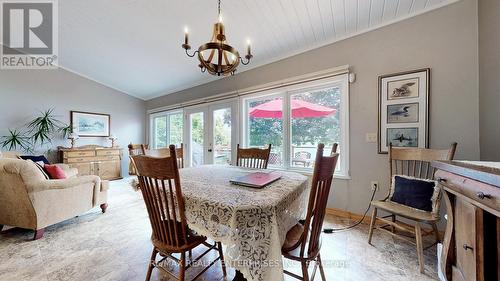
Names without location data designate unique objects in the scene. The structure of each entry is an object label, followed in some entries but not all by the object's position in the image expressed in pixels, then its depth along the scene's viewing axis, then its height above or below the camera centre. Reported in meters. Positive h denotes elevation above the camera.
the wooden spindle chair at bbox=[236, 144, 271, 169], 2.16 -0.20
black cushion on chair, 1.71 -0.49
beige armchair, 1.91 -0.60
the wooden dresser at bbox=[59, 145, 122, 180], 4.29 -0.44
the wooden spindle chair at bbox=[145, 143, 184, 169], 2.11 -0.13
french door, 3.84 +0.17
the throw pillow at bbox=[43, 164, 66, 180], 2.35 -0.38
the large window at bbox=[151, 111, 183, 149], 5.13 +0.36
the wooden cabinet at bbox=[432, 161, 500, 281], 0.74 -0.37
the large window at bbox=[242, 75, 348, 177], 2.69 +0.30
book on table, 1.24 -0.28
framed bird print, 2.11 +0.36
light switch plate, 2.39 +0.04
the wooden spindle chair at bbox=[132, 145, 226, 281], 1.01 -0.39
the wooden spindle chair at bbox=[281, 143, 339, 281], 0.95 -0.41
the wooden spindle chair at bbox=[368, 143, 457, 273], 1.57 -0.39
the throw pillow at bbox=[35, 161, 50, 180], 2.17 -0.36
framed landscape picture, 4.76 +0.46
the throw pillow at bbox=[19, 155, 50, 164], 3.15 -0.28
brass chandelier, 1.49 +0.72
